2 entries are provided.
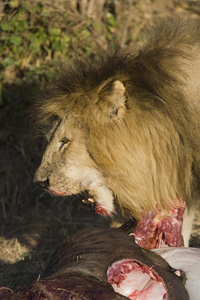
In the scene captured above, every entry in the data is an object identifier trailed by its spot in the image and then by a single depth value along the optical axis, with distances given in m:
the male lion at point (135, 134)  6.35
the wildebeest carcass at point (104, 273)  4.50
